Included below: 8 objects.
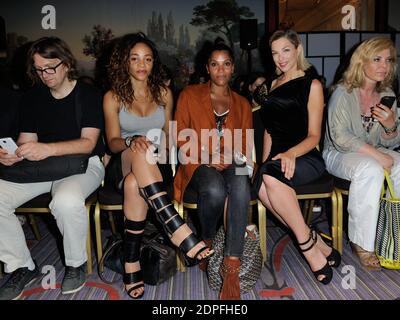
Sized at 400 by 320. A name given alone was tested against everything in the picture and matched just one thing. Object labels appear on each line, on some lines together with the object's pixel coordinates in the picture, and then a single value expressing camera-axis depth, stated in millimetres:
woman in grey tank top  2059
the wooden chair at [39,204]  2279
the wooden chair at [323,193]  2365
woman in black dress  2205
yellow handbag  2240
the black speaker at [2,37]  3910
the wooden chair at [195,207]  2303
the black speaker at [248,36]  5949
